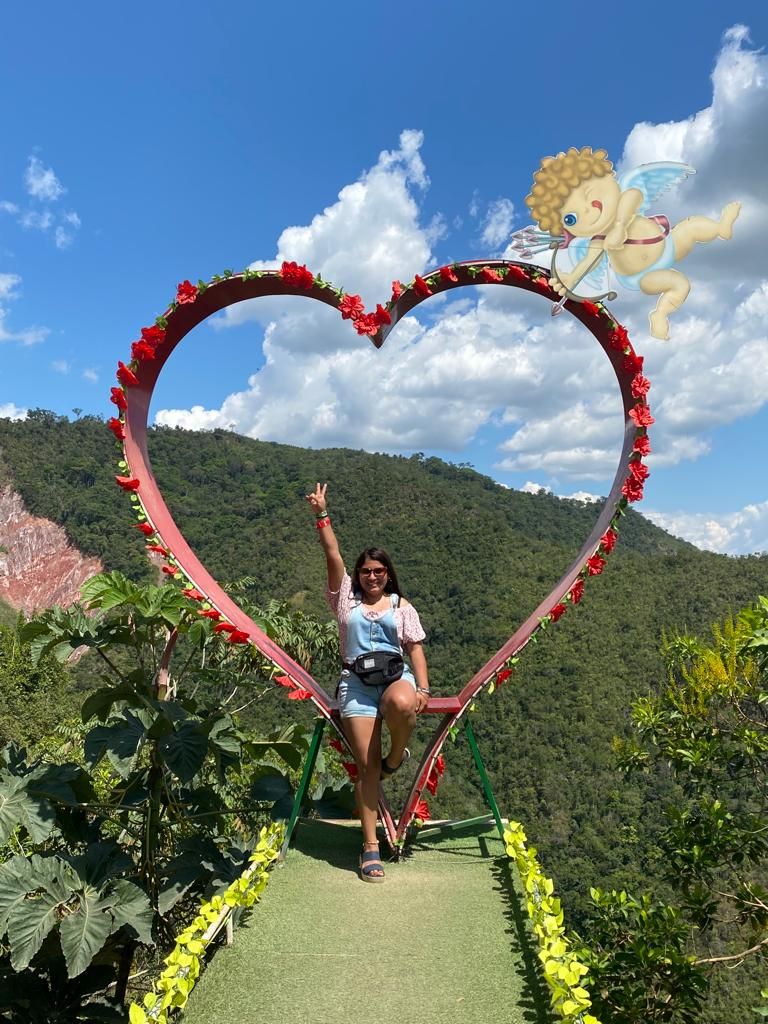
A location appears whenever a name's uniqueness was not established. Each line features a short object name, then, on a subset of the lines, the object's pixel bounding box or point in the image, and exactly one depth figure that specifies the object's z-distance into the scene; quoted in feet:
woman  9.78
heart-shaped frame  10.53
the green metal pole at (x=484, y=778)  10.52
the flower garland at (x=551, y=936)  5.95
